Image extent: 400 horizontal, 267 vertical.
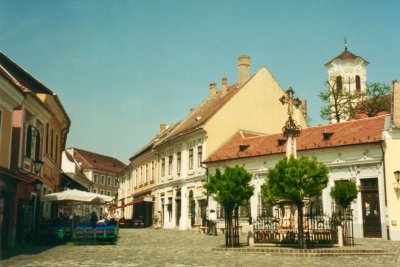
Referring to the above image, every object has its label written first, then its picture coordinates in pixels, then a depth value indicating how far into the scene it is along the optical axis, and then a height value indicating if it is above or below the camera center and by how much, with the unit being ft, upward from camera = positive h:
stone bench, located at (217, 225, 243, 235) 102.29 -3.78
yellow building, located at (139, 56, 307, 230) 121.29 +20.99
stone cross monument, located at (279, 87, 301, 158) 67.75 +11.20
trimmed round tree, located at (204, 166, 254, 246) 58.90 +2.86
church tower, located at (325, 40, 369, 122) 229.31 +69.16
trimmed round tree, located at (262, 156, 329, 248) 52.95 +3.62
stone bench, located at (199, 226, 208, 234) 106.64 -3.77
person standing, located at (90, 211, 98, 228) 84.91 -1.48
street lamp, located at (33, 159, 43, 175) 64.71 +6.34
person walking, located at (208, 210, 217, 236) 94.79 -1.92
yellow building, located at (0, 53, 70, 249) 56.95 +8.84
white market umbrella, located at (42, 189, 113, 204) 72.29 +2.24
